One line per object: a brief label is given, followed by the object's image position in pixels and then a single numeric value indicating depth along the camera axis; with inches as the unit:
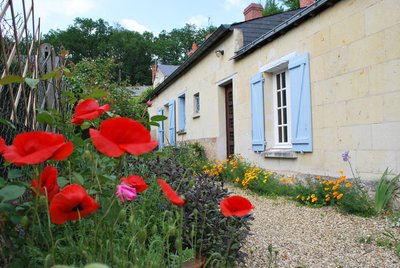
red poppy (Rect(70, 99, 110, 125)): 41.2
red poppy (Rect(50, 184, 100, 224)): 32.9
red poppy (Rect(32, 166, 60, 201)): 39.0
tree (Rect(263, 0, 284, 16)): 917.2
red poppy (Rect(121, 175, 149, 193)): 43.7
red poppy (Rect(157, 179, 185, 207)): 34.7
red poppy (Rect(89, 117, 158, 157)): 30.8
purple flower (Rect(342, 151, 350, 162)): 173.8
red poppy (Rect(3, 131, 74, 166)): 32.4
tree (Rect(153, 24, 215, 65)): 1640.0
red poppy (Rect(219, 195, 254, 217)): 39.1
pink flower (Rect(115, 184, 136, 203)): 40.1
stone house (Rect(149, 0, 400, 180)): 161.3
